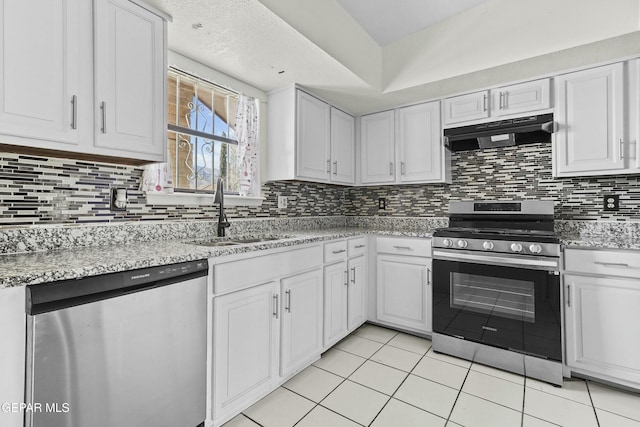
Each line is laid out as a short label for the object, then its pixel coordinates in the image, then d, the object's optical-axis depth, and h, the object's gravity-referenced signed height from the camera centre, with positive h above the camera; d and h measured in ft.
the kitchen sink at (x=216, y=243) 6.11 -0.65
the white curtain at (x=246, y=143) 8.43 +1.97
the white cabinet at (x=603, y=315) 6.17 -2.15
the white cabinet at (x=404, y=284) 8.61 -2.09
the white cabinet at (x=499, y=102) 7.88 +3.09
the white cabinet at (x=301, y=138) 8.56 +2.26
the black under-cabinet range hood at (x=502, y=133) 7.76 +2.19
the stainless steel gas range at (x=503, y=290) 6.71 -1.85
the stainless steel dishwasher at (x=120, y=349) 3.35 -1.76
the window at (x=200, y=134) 7.23 +2.02
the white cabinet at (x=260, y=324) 5.15 -2.19
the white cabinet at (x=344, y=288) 7.82 -2.11
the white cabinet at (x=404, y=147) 9.48 +2.23
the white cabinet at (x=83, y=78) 3.93 +2.01
